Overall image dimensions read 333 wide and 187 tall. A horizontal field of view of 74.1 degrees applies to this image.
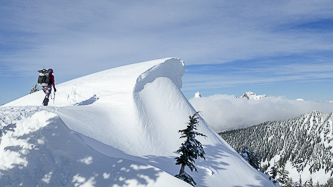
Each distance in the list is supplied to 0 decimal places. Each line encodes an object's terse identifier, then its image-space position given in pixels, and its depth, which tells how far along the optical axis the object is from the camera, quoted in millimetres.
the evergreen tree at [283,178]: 30191
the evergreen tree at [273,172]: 35175
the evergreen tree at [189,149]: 11398
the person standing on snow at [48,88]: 15812
